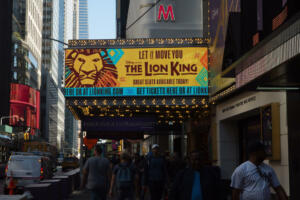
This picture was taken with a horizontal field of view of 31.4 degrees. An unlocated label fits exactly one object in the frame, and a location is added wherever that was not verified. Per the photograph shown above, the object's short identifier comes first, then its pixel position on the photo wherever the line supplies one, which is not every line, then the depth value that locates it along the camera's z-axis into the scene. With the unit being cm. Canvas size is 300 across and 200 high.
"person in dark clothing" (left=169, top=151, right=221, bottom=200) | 690
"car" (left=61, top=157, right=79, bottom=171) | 6675
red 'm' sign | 3491
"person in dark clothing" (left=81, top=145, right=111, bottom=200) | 1180
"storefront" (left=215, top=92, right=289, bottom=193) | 1400
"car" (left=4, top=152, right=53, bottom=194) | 2102
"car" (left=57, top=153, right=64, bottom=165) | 10968
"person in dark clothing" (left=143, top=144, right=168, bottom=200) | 1445
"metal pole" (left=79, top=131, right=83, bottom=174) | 2662
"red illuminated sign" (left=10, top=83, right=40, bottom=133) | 10844
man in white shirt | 686
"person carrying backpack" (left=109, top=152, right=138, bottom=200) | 1359
